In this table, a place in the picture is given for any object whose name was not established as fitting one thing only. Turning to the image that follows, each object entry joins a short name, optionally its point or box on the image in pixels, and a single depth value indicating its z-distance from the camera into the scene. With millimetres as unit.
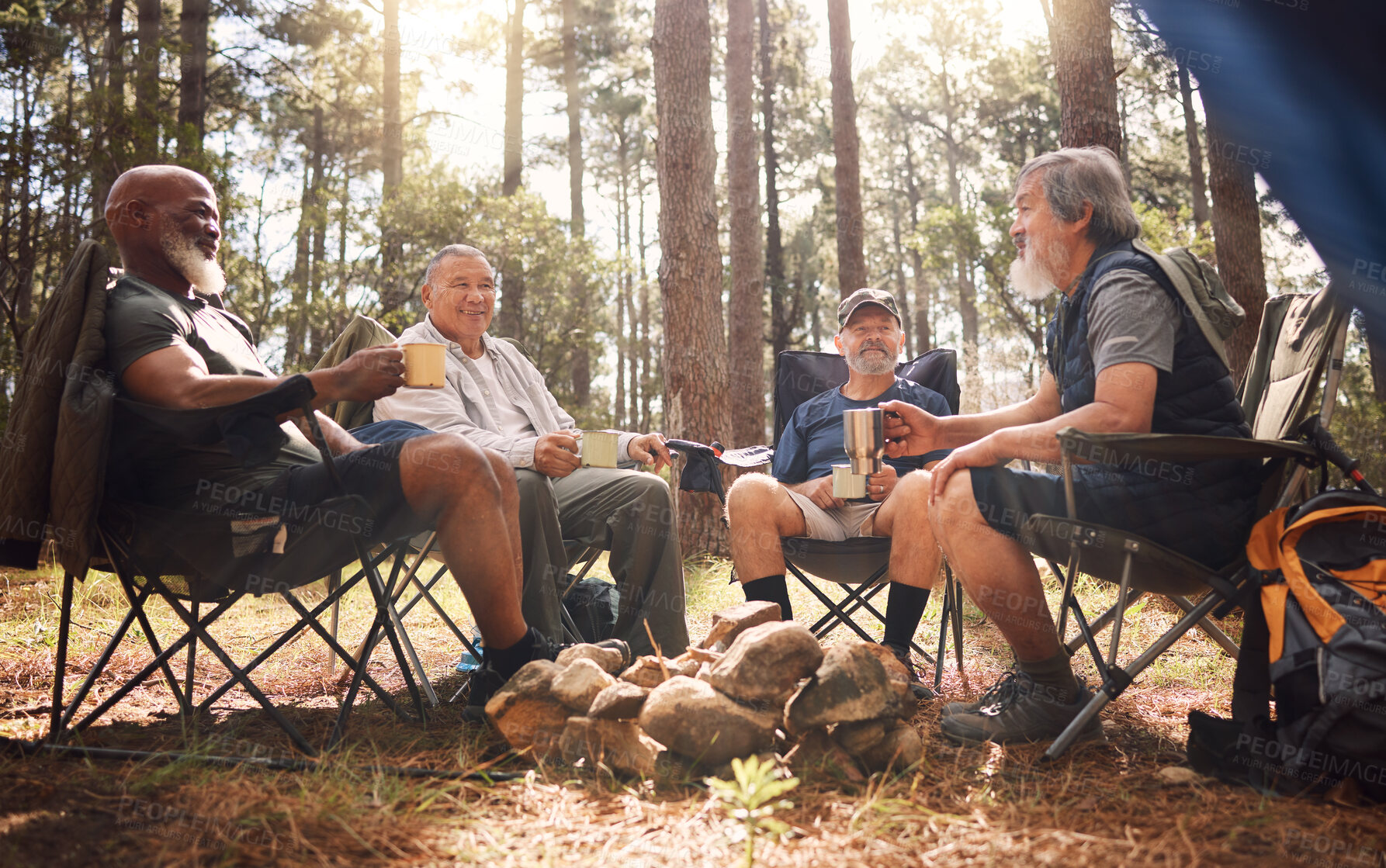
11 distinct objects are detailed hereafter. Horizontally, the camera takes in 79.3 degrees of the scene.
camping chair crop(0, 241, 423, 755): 1812
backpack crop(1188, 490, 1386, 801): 1438
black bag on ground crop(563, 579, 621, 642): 2754
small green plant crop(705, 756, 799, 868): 1310
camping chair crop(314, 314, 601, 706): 2682
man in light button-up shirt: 2479
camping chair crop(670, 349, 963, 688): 2557
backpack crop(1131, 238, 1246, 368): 1948
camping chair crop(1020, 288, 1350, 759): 1734
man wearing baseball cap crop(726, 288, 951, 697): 2566
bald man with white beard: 1941
